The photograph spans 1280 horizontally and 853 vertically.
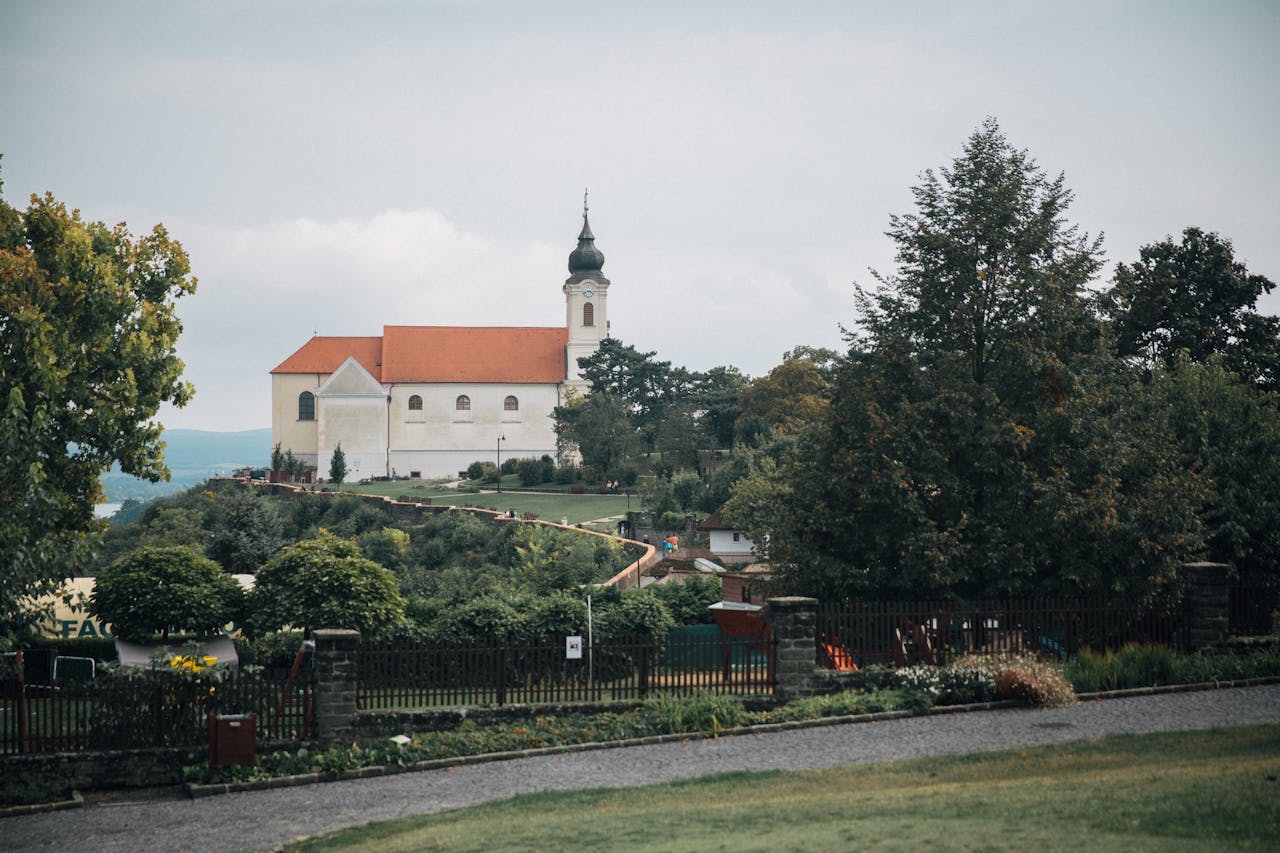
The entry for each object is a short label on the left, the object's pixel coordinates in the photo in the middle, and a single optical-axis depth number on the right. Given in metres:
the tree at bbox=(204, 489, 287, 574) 44.50
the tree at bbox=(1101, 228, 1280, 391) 42.94
